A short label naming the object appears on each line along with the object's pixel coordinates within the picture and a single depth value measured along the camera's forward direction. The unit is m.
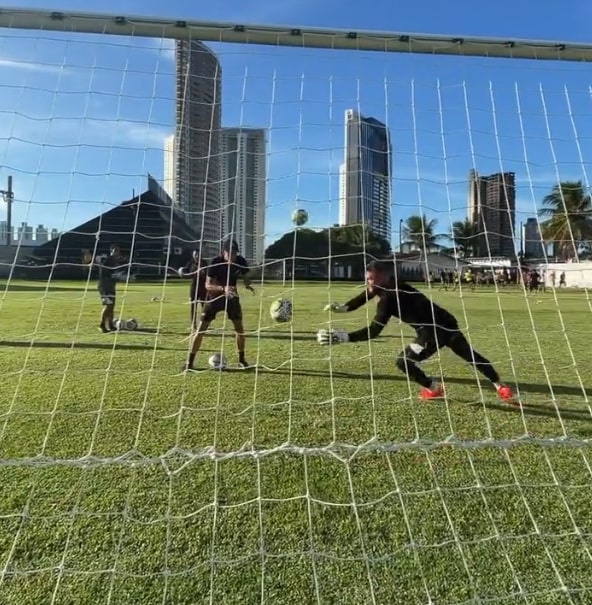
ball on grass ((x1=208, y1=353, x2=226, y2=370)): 6.66
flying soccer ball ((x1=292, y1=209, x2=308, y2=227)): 4.38
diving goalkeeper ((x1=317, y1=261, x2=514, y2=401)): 5.17
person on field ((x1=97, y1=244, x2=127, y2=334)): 9.29
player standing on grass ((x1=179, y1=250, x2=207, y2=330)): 6.76
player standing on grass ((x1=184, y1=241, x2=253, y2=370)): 6.28
